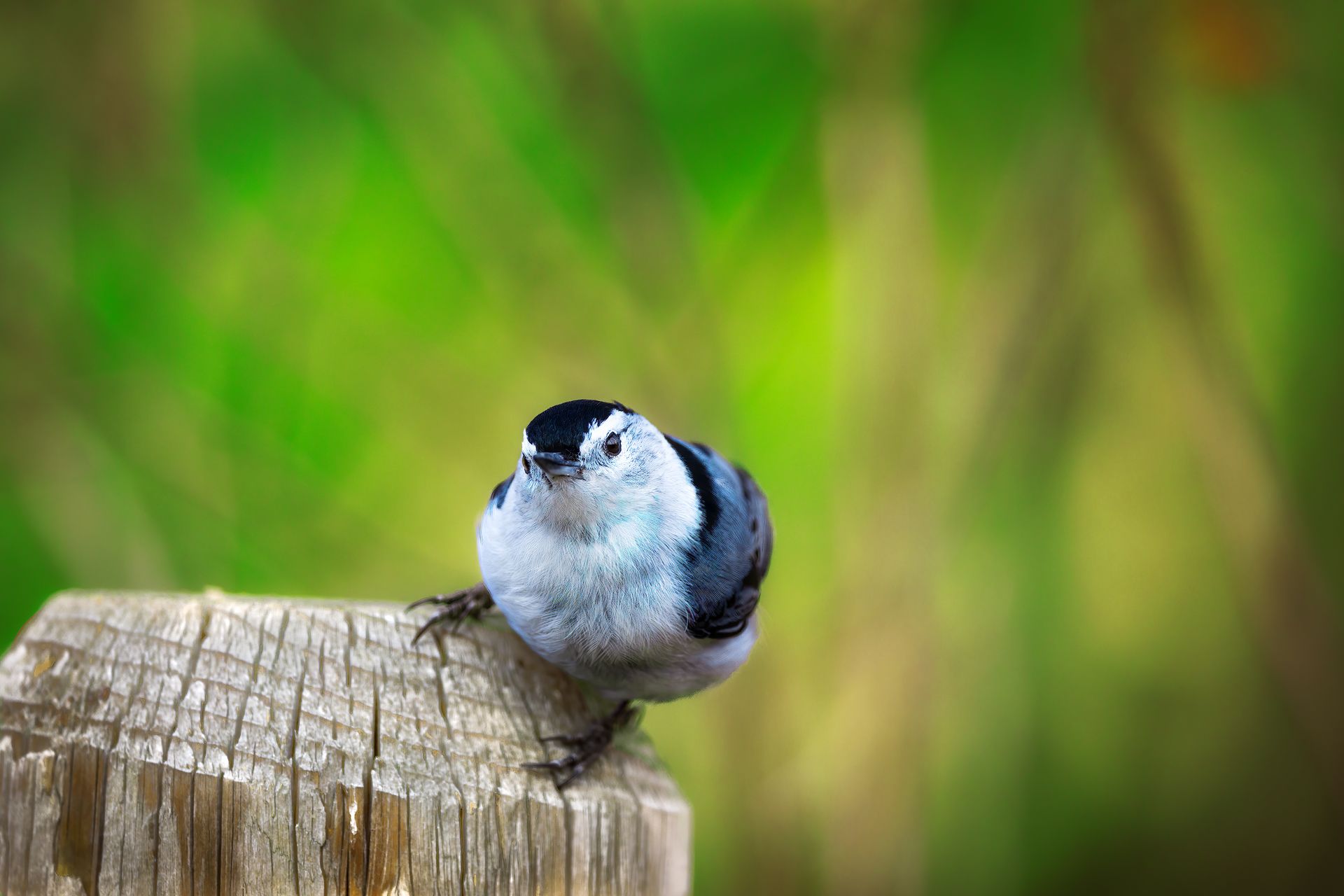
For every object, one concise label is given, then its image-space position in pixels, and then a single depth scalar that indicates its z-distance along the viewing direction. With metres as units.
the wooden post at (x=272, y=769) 2.94
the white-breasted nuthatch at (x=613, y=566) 3.01
